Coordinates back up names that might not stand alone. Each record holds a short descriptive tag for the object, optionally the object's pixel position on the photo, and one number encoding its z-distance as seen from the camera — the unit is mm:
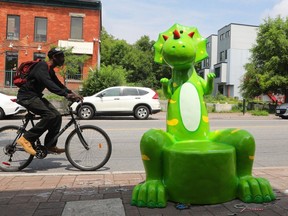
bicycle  4271
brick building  21498
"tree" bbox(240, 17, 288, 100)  20057
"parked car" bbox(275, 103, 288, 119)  15030
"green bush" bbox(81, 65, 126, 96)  16576
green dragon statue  2699
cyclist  4011
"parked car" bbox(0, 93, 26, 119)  11619
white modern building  39353
